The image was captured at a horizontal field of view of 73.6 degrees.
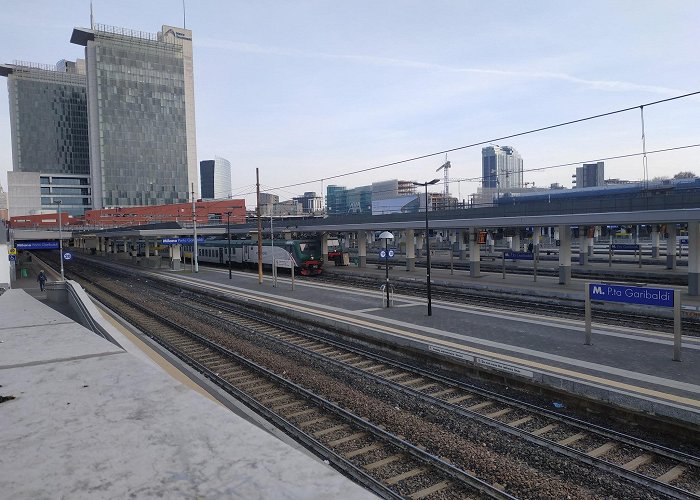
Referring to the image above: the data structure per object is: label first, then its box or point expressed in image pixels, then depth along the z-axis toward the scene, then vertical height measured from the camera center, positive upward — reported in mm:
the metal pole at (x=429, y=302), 19622 -3084
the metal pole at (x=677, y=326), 12492 -2795
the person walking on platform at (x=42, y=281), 32475 -2969
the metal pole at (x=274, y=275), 31883 -2921
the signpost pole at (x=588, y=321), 14456 -3004
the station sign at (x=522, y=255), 35625 -2297
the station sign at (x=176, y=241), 43219 -483
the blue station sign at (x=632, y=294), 13227 -2118
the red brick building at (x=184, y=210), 73906 +4437
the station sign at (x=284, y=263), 30969 -2011
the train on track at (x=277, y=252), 38906 -1752
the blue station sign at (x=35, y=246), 40256 -519
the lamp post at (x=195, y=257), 42906 -2063
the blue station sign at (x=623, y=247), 45841 -2356
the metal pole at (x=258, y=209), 32569 +1675
